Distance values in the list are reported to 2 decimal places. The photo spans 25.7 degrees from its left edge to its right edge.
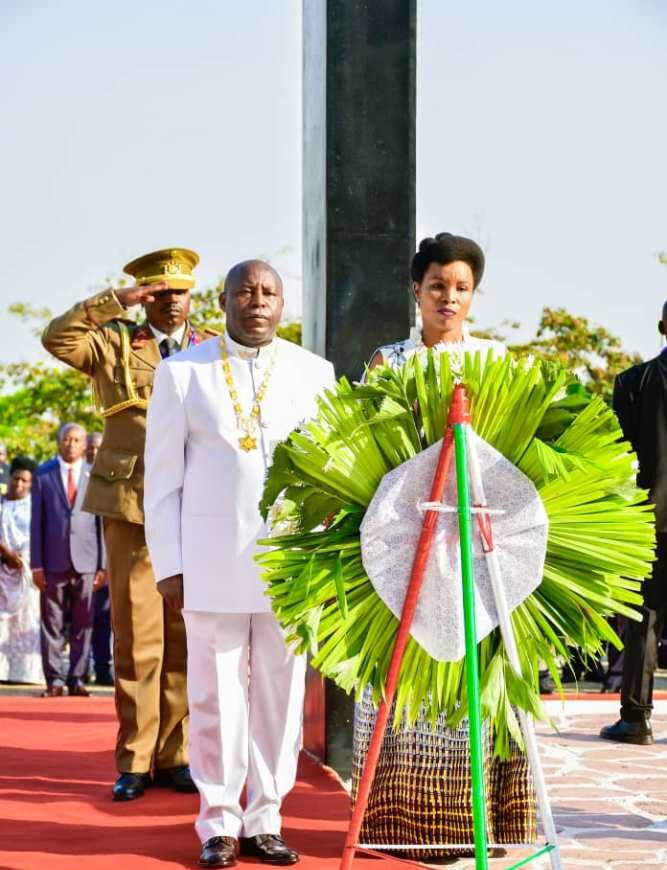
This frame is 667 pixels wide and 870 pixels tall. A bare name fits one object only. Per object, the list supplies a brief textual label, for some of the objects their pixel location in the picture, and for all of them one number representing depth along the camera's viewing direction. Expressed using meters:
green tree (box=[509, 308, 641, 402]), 30.27
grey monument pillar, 7.05
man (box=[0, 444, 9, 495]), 13.96
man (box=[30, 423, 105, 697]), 11.98
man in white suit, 5.32
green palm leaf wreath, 4.15
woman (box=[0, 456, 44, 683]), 13.36
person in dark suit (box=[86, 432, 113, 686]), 13.15
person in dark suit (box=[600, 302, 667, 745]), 8.16
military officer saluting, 6.78
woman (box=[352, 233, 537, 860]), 5.43
